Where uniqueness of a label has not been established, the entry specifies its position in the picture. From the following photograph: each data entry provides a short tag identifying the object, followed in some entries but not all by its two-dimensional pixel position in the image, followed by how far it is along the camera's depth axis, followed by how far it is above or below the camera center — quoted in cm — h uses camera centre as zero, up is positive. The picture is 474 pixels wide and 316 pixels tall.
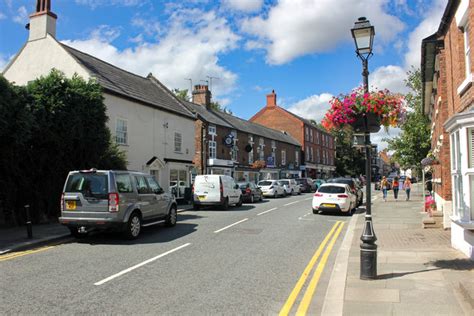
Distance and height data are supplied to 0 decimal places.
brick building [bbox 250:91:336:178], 6369 +895
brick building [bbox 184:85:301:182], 3409 +386
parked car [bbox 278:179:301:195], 3624 -22
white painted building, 2014 +448
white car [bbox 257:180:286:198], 3269 -34
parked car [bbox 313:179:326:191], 4927 +18
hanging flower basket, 723 +131
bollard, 1106 -114
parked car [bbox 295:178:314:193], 4388 -5
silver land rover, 1065 -48
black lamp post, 655 +36
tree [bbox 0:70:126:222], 1275 +154
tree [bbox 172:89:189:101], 6316 +1438
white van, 2084 -35
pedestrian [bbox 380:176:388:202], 2777 -31
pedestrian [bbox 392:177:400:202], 2811 -21
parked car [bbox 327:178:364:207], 2292 -28
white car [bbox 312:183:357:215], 1827 -71
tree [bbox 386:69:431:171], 3008 +347
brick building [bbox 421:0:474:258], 776 +171
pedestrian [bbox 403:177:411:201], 2741 -14
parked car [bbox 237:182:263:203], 2639 -52
